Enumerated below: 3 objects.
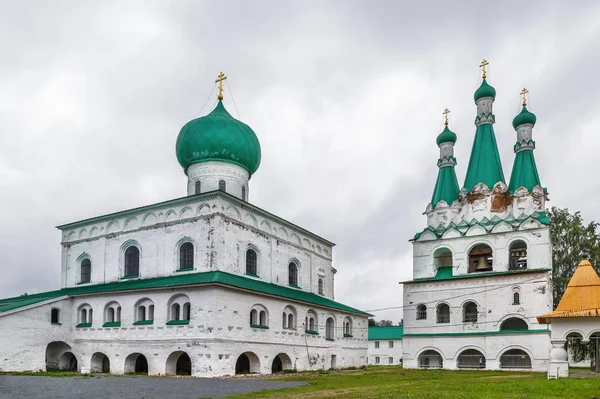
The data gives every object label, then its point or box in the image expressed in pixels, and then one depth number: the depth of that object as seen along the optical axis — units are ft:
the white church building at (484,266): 89.20
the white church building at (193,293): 69.56
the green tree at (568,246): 106.73
